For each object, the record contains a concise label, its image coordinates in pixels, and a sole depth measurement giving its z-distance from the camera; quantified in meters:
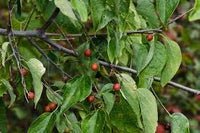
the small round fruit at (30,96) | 0.75
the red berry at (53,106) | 0.79
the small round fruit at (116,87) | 0.74
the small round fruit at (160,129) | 1.76
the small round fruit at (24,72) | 0.78
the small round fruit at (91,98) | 0.80
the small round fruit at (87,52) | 0.83
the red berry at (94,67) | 0.81
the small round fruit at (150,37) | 0.82
